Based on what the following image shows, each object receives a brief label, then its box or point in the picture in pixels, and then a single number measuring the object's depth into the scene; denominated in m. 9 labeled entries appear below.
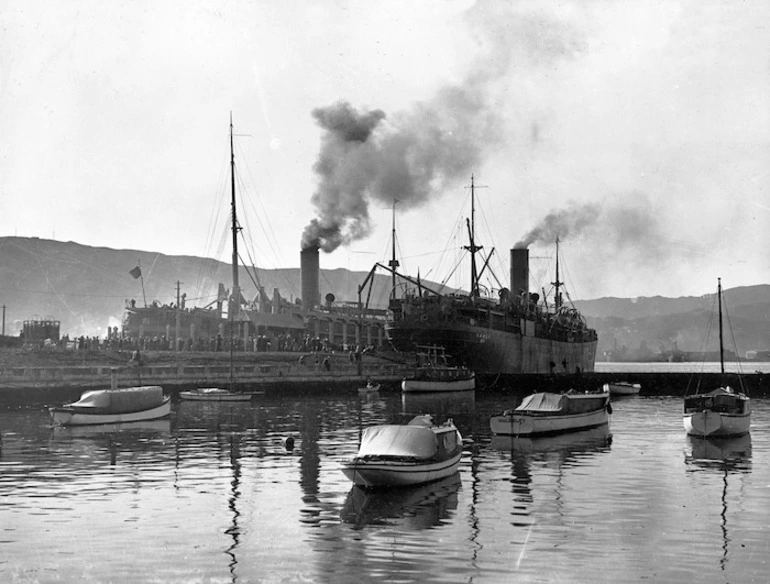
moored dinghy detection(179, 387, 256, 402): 84.75
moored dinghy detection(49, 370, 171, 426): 63.94
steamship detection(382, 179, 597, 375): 131.00
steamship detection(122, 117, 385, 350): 126.60
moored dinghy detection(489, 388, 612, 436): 59.88
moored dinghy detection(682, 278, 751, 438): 60.44
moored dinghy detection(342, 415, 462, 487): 38.03
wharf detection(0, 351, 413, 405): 83.56
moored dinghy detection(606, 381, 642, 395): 116.81
